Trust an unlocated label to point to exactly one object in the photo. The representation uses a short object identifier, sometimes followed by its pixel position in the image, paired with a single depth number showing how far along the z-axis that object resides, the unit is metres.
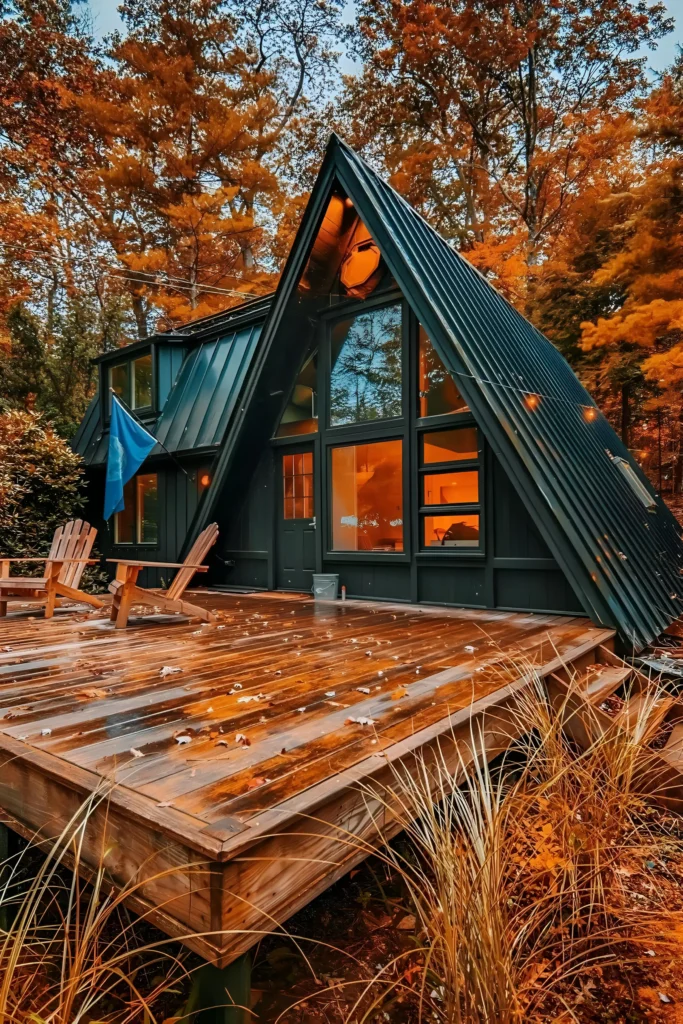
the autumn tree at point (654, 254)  8.92
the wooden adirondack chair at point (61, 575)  5.38
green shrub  9.34
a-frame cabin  5.22
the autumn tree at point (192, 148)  14.81
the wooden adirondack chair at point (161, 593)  4.91
